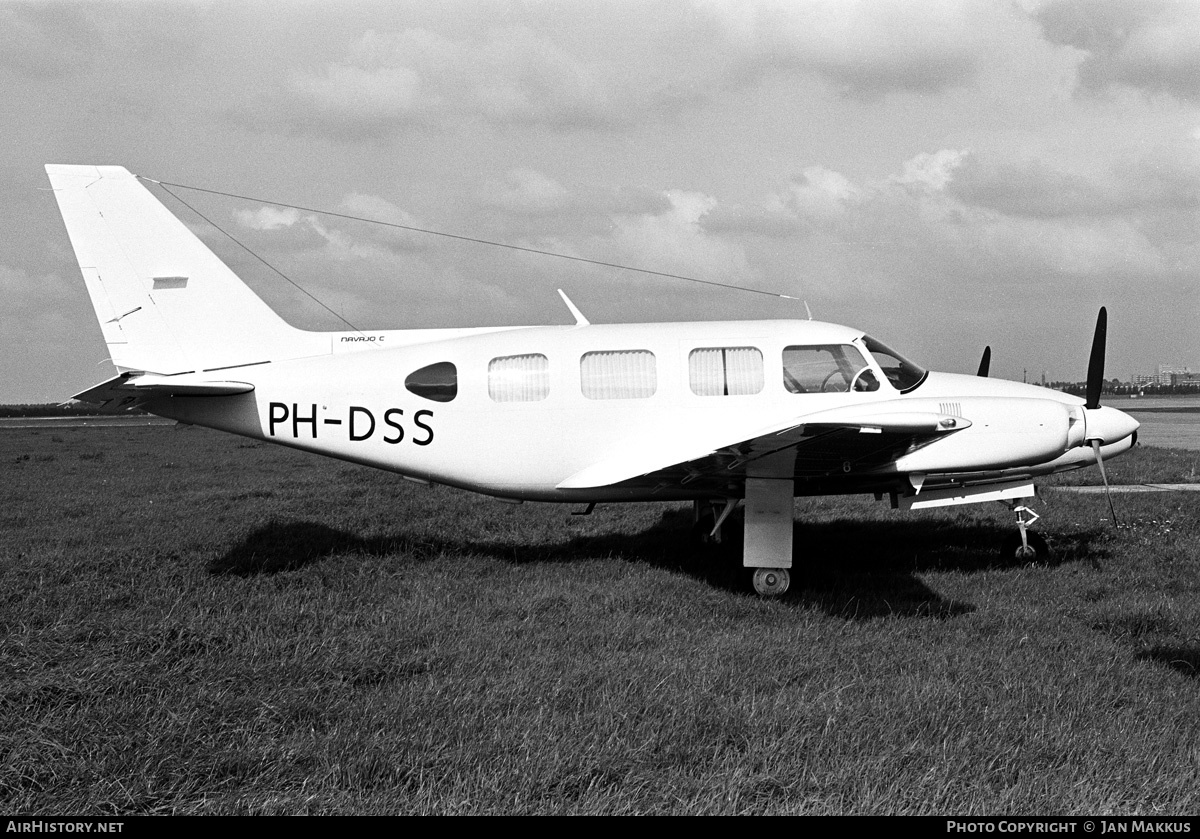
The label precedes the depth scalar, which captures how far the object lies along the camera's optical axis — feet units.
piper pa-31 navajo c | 28.94
